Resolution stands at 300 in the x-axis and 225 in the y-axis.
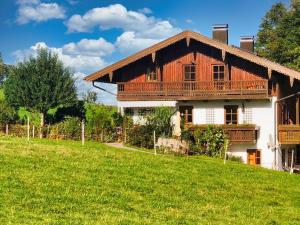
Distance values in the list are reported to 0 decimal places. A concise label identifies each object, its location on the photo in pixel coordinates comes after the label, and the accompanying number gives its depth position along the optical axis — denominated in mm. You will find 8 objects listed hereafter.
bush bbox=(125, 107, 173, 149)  36969
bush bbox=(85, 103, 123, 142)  39406
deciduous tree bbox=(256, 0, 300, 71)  63844
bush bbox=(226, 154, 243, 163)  37438
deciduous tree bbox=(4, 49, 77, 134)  46844
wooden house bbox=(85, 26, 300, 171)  38188
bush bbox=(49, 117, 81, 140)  39844
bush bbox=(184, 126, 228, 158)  36156
